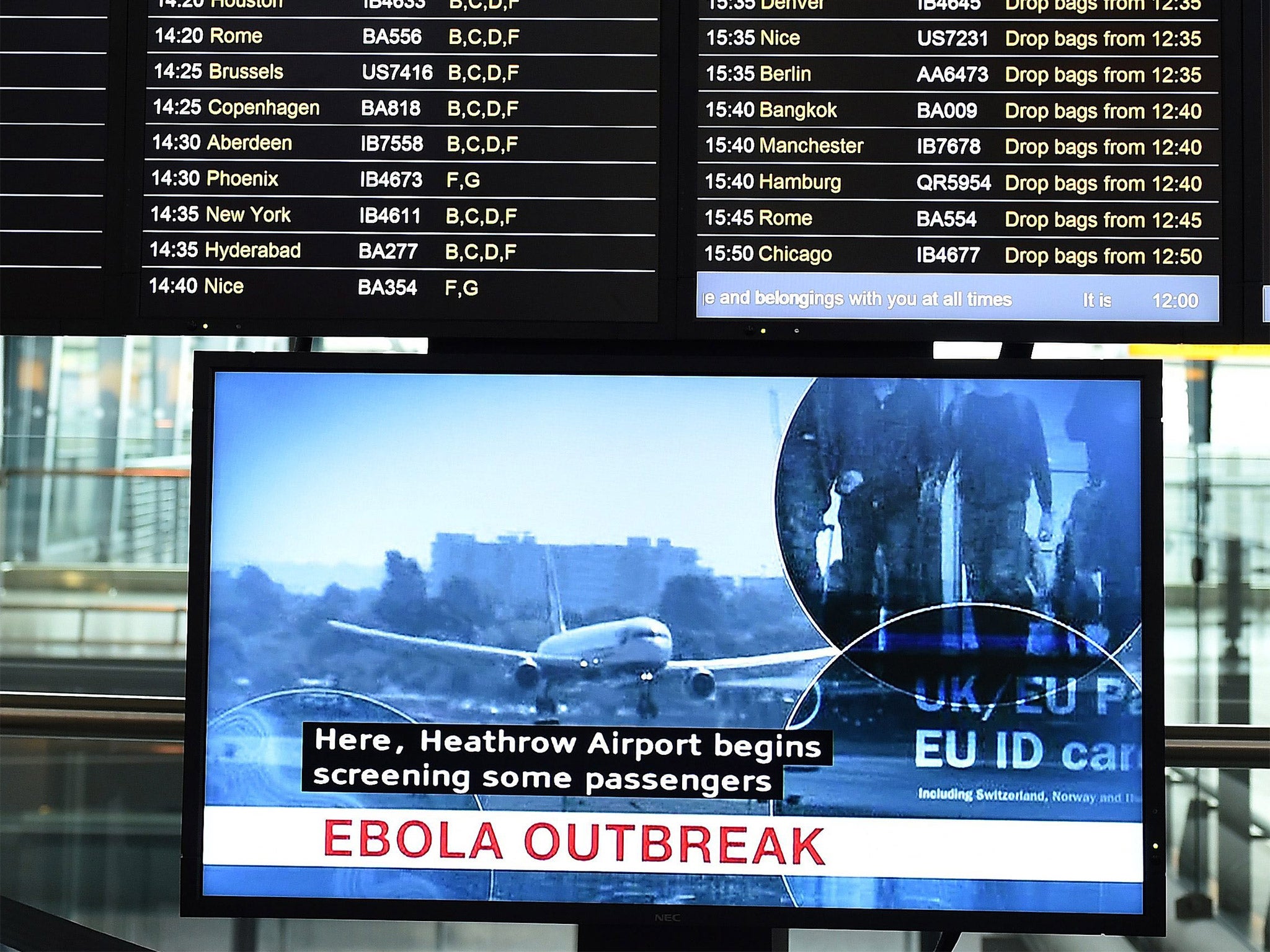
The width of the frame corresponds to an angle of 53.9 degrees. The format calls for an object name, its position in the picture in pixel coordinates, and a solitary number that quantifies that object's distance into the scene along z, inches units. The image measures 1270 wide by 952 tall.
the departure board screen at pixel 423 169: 84.3
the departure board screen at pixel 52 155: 86.4
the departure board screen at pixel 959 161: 82.8
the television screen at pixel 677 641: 80.2
